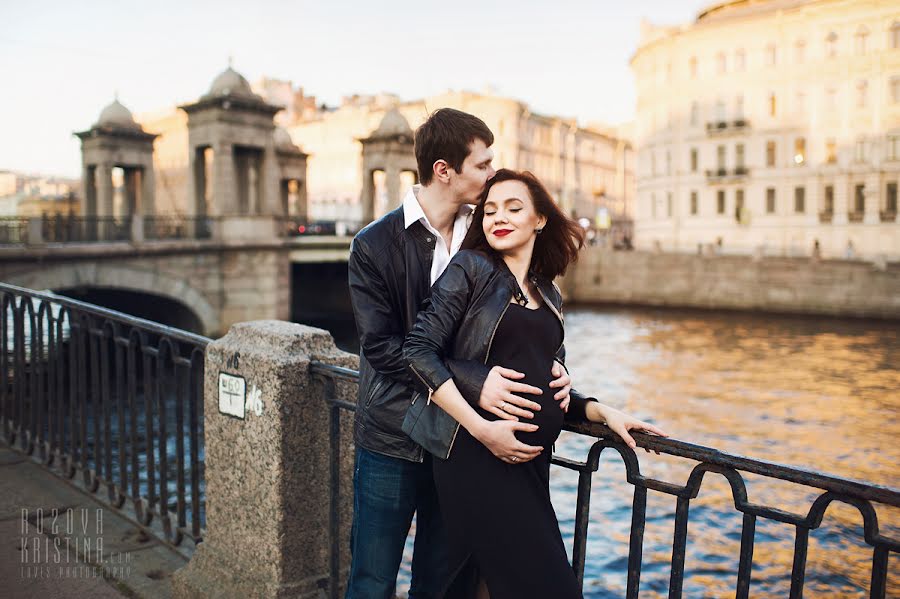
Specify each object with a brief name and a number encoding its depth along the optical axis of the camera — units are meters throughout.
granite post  3.08
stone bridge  18.80
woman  2.18
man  2.50
